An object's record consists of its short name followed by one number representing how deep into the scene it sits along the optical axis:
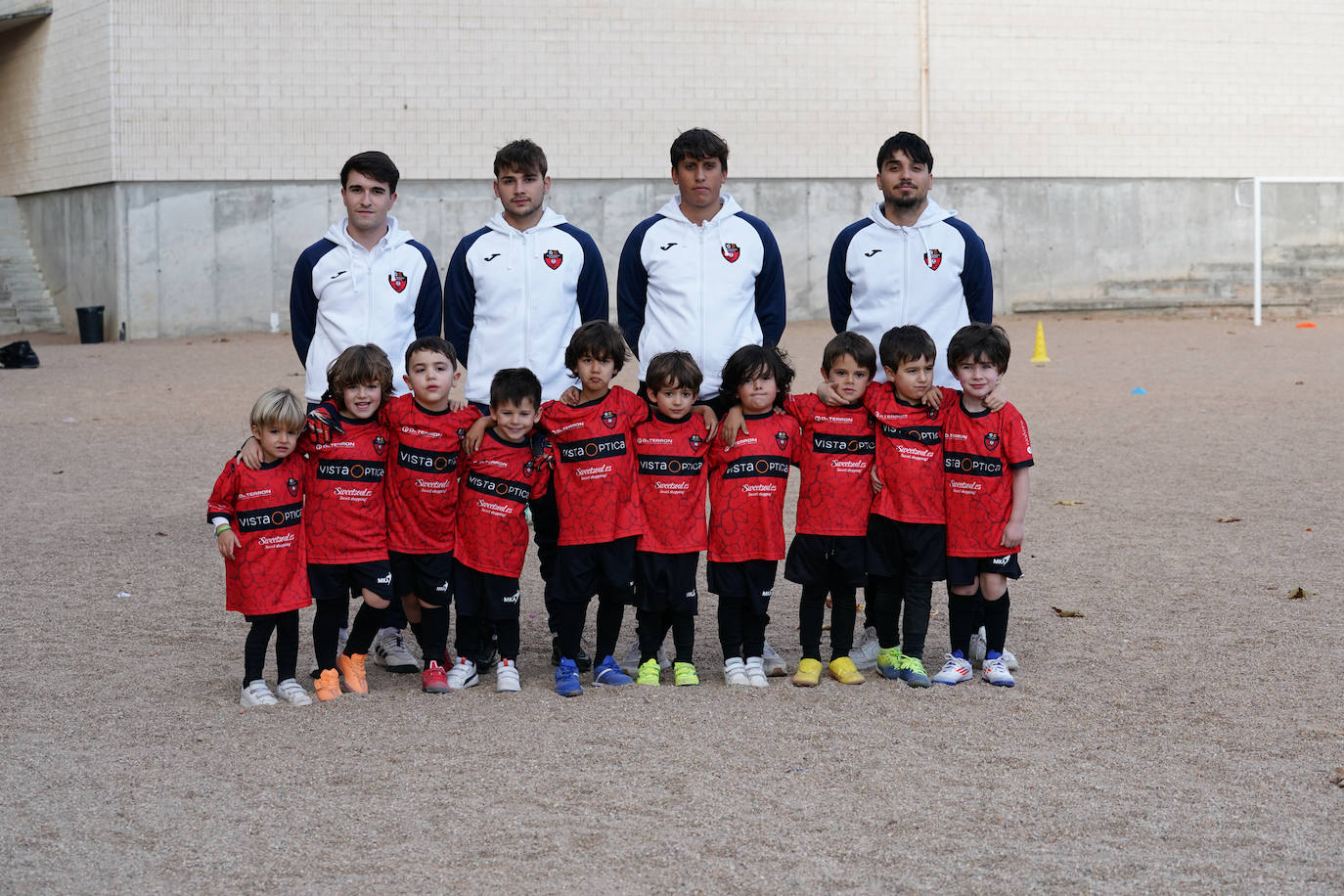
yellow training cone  18.89
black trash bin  24.08
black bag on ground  19.42
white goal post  24.65
